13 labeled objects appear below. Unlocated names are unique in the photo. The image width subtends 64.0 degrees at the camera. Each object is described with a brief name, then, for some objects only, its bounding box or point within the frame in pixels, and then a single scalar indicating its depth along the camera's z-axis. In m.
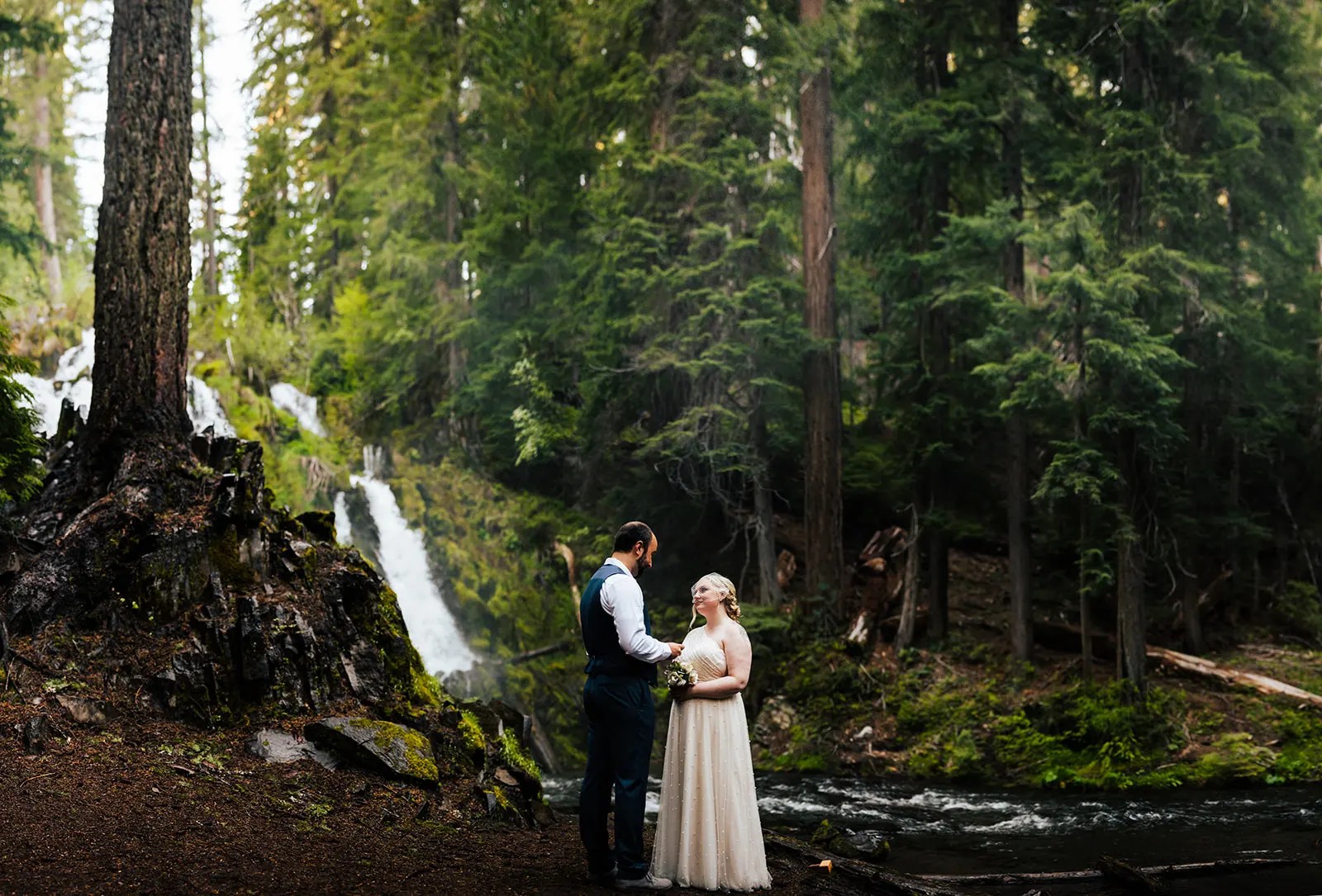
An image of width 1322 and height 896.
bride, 6.03
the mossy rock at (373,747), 7.34
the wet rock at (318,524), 10.09
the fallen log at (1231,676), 13.90
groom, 5.82
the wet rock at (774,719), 15.83
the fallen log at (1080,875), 7.50
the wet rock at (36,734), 6.34
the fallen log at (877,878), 6.49
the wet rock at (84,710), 6.91
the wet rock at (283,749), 7.17
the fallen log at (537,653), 17.55
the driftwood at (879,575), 17.20
